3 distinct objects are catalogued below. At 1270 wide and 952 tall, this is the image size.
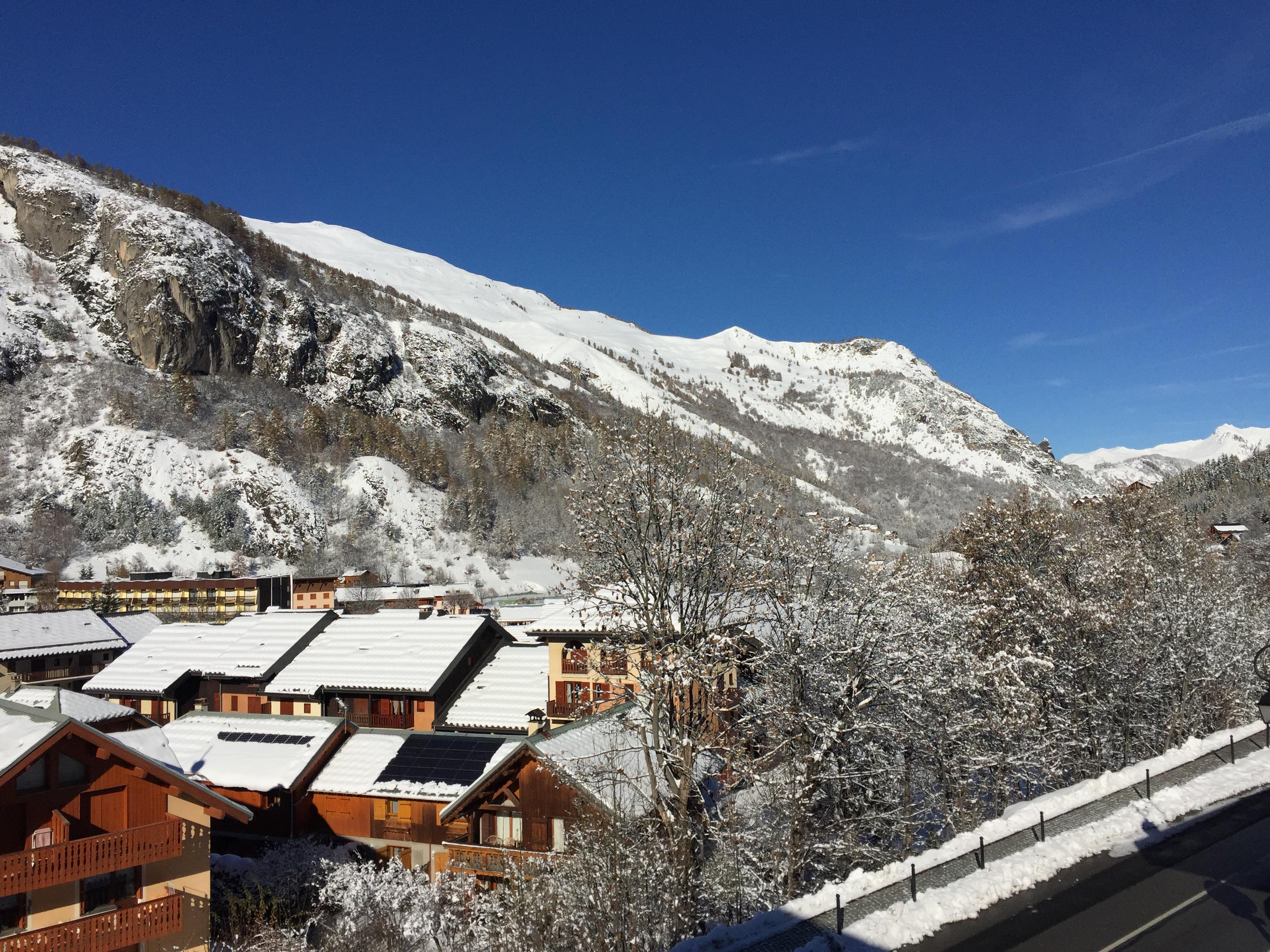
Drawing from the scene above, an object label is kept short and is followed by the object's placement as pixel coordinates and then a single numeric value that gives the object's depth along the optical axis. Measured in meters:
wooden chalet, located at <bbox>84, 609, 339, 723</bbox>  40.47
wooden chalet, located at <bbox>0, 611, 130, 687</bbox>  49.75
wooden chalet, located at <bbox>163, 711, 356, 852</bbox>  28.64
